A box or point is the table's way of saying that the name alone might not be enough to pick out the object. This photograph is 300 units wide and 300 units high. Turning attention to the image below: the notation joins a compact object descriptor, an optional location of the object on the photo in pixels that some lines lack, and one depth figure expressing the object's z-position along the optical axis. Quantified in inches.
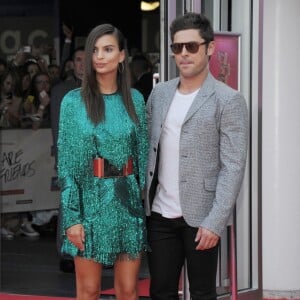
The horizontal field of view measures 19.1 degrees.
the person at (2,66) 410.0
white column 255.8
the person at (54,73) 419.6
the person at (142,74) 365.4
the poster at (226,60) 227.5
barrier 376.8
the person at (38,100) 396.8
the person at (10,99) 390.6
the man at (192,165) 163.6
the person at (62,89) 281.1
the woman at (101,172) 166.9
